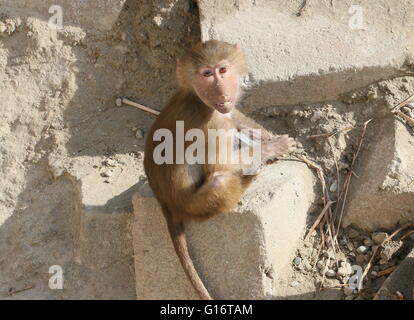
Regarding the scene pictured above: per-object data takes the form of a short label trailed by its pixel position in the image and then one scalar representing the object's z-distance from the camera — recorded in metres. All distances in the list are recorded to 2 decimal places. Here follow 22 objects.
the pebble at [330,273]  4.30
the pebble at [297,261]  4.38
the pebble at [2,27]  5.59
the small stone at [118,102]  5.68
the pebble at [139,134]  5.49
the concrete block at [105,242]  4.82
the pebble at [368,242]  4.41
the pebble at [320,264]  4.35
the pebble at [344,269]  4.28
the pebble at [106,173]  5.18
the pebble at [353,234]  4.47
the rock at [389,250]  4.28
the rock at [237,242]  4.21
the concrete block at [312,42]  4.85
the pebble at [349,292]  4.20
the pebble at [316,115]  4.86
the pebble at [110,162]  5.26
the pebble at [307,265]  4.36
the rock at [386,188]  4.39
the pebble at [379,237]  4.37
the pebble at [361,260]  4.34
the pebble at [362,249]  4.38
